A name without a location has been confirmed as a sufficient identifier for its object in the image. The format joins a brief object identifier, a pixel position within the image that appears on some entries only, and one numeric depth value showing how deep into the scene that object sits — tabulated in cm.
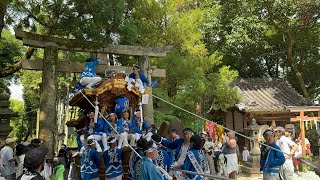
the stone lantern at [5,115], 1084
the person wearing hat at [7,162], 780
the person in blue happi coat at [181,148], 629
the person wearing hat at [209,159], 670
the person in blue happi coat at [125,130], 713
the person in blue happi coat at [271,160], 582
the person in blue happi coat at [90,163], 695
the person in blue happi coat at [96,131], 701
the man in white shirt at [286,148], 775
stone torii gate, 843
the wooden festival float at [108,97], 736
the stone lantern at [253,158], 1277
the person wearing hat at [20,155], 655
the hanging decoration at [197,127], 1533
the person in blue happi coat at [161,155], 638
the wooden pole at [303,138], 1433
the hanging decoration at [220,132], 1684
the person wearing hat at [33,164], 330
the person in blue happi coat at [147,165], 470
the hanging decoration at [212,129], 1691
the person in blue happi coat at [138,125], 771
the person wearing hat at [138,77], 816
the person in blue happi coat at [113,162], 689
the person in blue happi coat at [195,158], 591
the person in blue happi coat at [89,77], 758
